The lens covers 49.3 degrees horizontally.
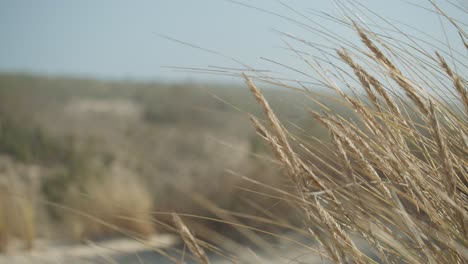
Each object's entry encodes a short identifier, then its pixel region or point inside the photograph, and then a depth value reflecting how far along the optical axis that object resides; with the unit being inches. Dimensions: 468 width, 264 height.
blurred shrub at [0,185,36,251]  217.3
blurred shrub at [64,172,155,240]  251.0
